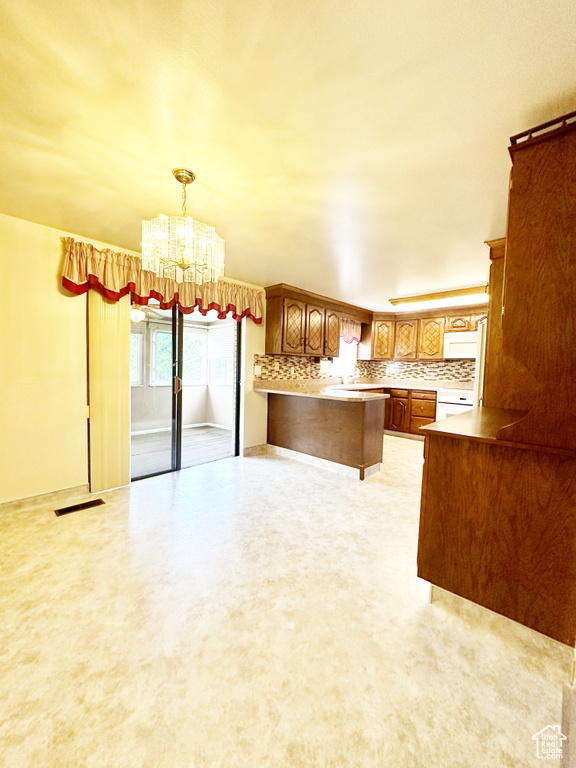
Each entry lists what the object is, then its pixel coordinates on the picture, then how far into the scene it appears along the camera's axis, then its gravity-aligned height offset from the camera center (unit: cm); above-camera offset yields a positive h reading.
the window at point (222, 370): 557 -9
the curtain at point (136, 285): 260 +81
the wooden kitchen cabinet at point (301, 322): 411 +67
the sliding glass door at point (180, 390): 356 -39
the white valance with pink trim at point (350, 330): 541 +72
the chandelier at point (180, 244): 170 +70
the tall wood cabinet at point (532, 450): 120 -35
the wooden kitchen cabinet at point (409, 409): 514 -70
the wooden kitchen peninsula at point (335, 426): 339 -72
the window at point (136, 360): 382 +4
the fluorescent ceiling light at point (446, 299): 409 +108
